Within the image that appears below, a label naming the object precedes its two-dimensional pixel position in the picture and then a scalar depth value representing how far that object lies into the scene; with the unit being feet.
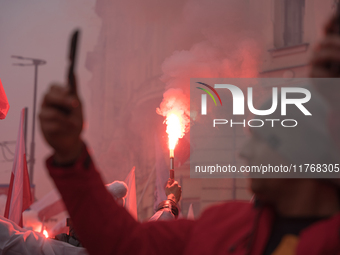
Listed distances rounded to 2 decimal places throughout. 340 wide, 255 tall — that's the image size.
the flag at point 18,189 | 15.71
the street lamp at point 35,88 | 36.95
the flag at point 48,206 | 33.94
